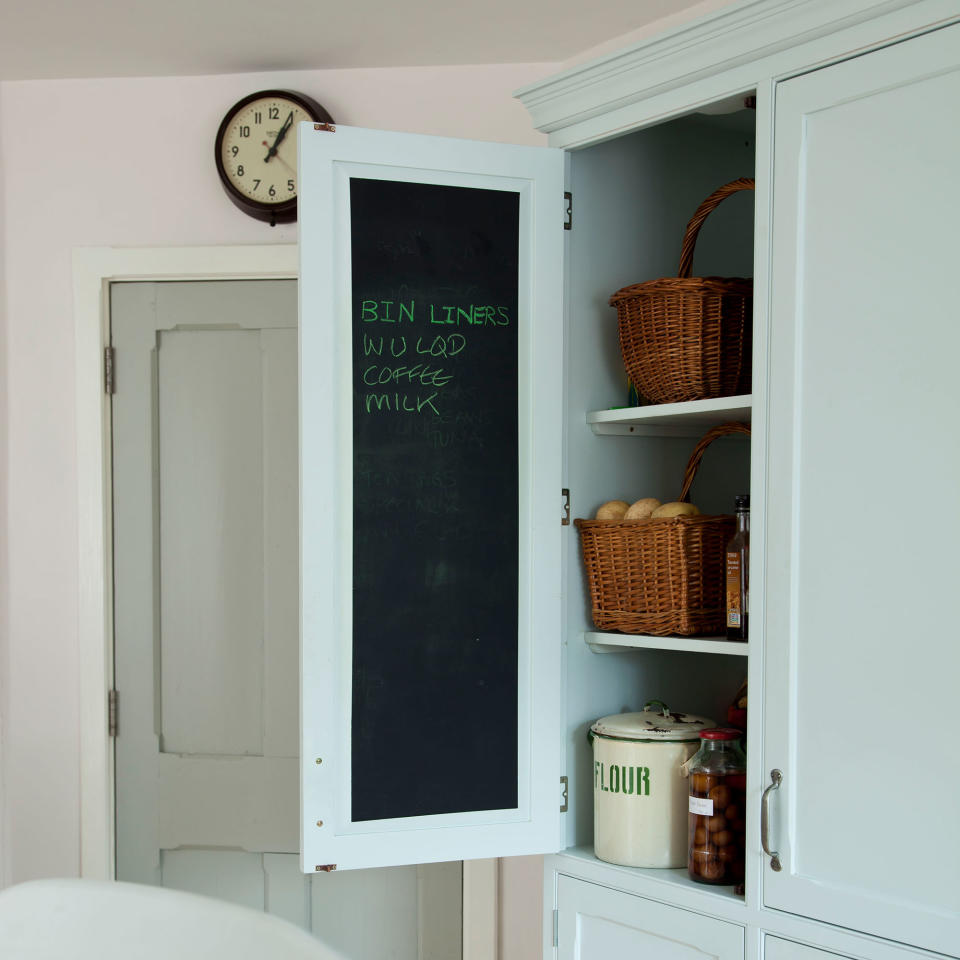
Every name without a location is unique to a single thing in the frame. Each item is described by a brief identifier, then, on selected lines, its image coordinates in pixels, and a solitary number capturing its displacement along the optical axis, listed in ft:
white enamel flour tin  6.13
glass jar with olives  5.82
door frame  9.22
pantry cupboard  4.83
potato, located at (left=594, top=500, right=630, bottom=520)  6.50
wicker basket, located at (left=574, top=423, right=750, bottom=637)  6.10
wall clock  9.01
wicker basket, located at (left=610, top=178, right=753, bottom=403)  6.08
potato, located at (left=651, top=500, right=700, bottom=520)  6.21
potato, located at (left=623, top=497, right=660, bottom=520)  6.36
